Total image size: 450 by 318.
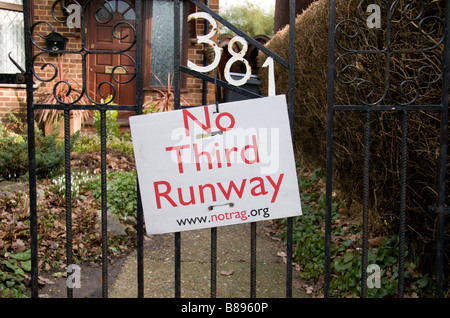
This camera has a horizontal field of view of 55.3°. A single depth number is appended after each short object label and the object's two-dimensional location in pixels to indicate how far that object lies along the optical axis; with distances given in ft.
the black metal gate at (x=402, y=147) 6.35
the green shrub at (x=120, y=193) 14.95
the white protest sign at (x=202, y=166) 6.27
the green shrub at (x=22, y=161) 16.00
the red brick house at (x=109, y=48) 27.48
